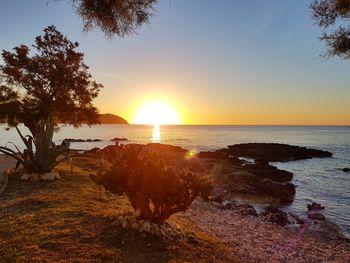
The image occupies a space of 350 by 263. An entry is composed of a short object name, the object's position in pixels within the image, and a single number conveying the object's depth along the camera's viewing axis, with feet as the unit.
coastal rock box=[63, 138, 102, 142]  326.36
